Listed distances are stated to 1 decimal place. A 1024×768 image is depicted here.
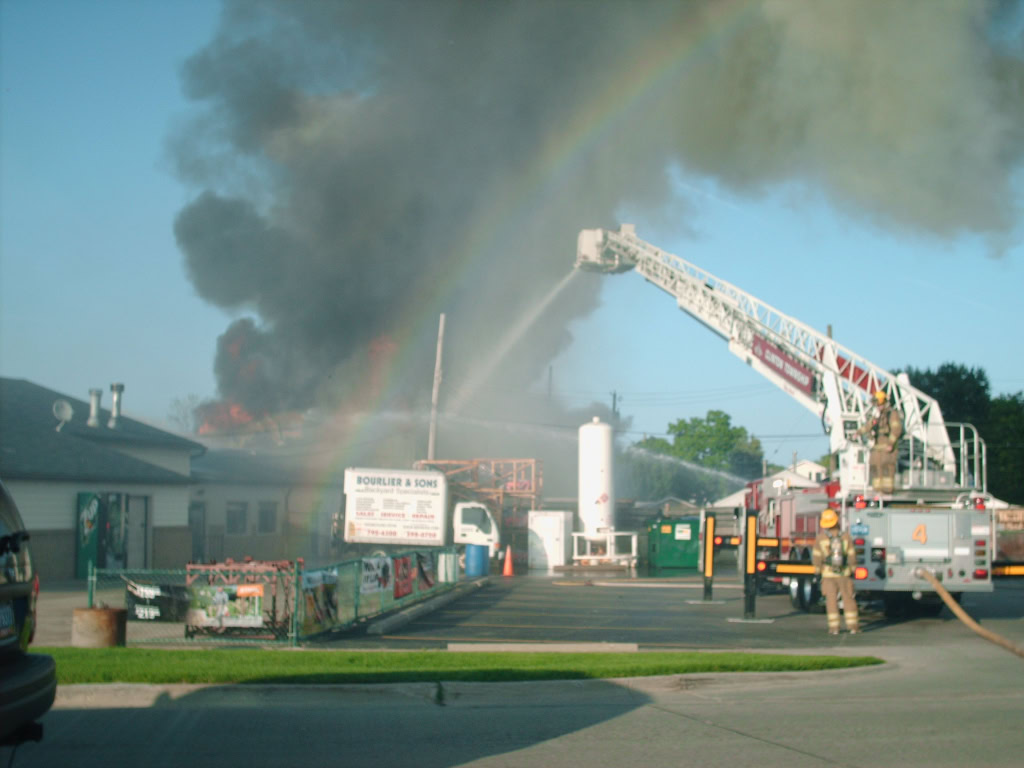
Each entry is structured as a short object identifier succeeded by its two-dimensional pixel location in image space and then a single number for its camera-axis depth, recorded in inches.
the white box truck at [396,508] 1104.8
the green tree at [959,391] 1738.4
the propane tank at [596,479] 1200.2
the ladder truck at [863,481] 574.6
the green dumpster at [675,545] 1171.3
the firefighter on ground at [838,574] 549.0
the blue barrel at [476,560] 1028.5
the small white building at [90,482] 892.0
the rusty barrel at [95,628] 430.0
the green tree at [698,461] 2935.5
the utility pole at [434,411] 1327.5
